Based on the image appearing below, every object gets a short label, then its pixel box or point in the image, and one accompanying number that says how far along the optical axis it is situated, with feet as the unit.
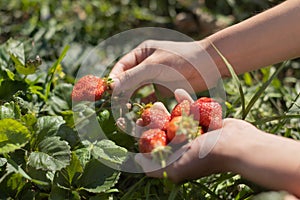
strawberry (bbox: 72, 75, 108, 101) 2.86
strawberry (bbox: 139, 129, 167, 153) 2.41
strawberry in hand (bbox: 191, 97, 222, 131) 2.53
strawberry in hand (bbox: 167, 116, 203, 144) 2.36
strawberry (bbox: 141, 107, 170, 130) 2.53
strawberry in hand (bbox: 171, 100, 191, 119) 2.52
